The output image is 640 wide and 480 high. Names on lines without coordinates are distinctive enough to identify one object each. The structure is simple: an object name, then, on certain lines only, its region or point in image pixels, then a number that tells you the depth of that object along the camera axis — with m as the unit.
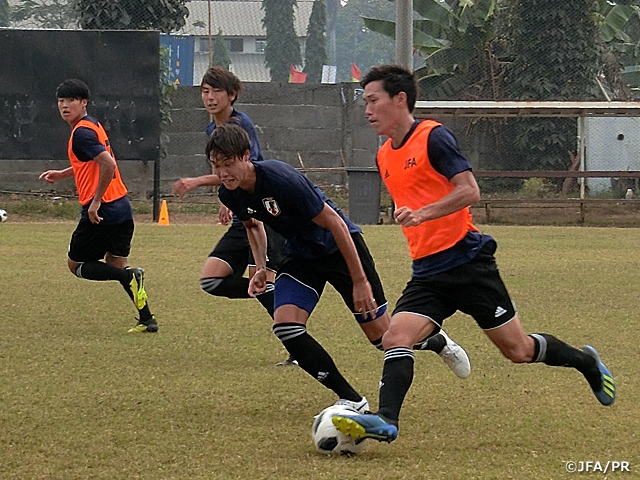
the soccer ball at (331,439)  9.17
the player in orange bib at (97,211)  15.81
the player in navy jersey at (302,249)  9.83
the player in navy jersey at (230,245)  13.49
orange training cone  35.79
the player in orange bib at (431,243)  9.28
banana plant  46.02
